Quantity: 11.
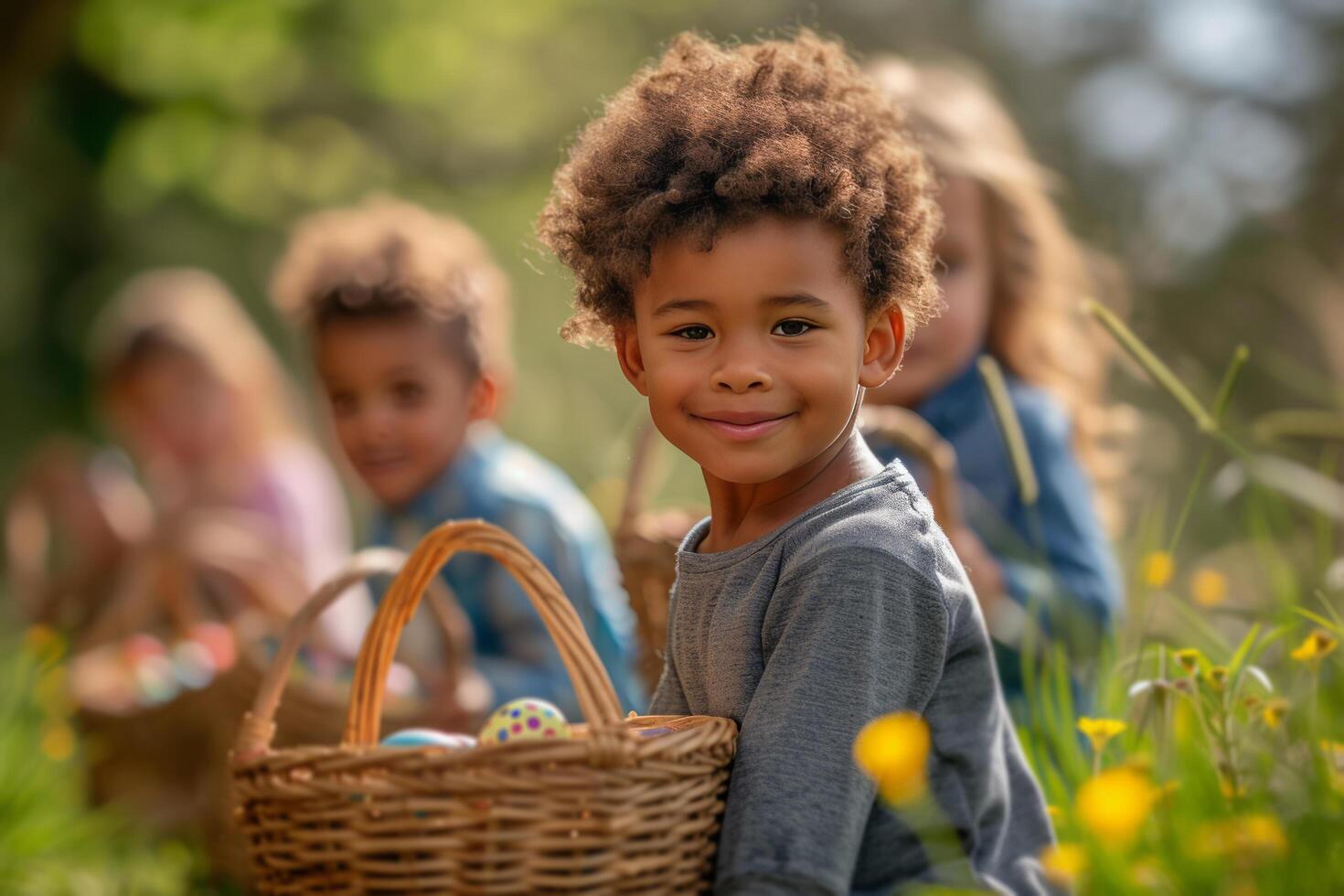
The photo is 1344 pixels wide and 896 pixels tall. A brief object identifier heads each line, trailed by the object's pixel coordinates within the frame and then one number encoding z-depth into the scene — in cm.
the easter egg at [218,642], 402
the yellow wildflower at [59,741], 366
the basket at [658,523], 241
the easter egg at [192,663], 386
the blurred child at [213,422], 521
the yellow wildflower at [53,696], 388
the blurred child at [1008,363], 278
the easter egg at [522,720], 208
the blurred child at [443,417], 316
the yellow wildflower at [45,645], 389
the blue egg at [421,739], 222
